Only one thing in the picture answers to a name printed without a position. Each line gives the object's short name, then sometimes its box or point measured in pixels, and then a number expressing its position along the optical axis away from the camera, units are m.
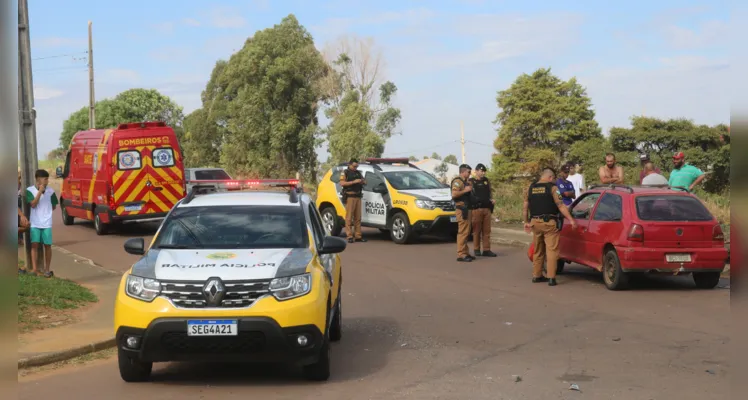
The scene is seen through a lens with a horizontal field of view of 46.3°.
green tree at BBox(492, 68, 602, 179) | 36.94
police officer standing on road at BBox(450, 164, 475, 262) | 17.08
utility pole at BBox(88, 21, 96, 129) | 43.28
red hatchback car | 12.81
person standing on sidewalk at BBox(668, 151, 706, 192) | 15.71
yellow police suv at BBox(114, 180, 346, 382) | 7.28
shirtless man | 16.91
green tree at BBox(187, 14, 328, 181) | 47.25
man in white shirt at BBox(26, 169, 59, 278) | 13.93
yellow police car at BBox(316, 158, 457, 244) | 20.36
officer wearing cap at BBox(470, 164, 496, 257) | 17.69
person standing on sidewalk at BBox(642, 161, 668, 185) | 15.97
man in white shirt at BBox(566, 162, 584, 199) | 19.17
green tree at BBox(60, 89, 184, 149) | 81.25
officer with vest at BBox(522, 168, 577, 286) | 13.84
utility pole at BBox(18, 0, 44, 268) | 12.81
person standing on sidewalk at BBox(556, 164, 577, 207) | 16.61
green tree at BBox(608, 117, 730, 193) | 32.84
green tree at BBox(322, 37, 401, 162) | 46.31
